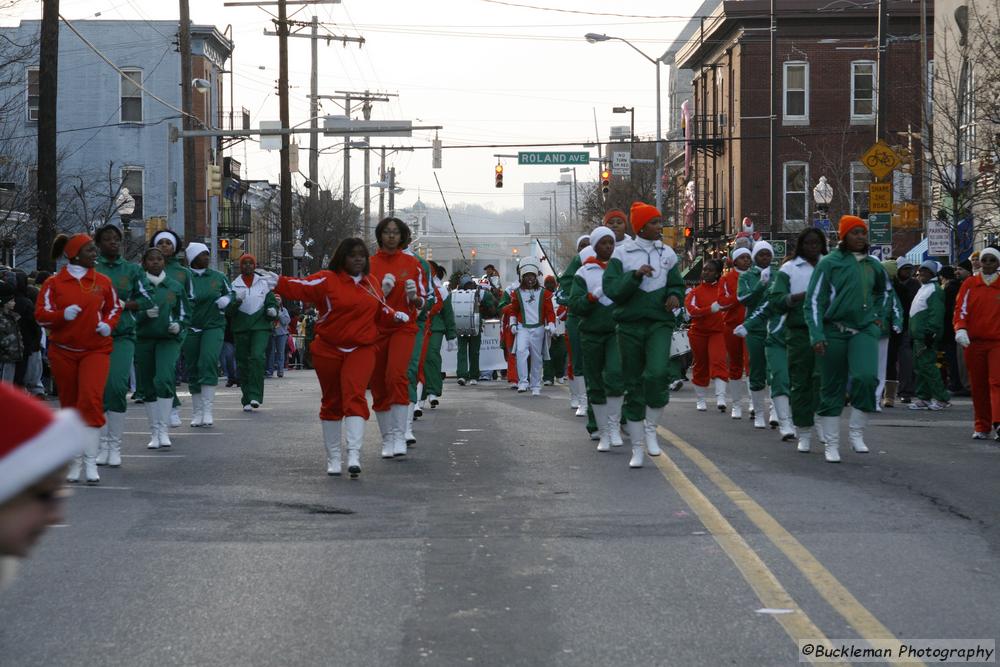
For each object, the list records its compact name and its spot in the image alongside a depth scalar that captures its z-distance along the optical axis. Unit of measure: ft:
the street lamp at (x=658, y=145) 161.27
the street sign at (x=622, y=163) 199.62
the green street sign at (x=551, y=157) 159.63
